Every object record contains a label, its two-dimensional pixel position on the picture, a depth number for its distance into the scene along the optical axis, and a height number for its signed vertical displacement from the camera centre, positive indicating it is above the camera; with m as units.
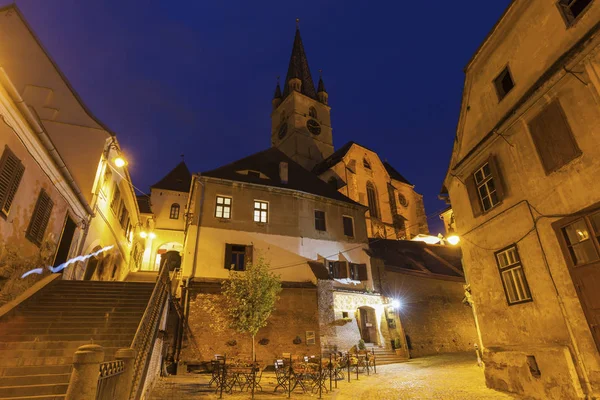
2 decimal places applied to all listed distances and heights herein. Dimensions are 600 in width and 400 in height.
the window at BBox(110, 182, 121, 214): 19.41 +8.13
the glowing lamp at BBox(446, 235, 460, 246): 11.59 +3.10
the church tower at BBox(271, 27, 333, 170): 51.59 +35.04
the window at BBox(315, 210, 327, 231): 22.53 +7.46
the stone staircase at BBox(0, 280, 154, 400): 6.86 +0.35
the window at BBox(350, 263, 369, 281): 21.97 +3.98
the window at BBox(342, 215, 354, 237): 23.66 +7.49
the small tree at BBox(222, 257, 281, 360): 15.95 +1.77
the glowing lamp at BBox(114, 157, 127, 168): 14.02 +7.19
